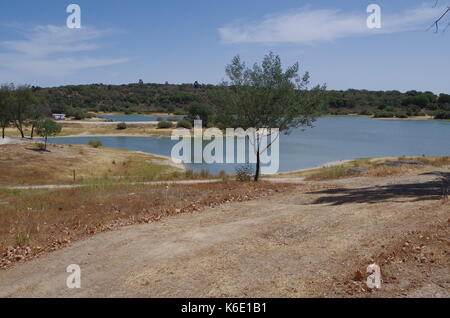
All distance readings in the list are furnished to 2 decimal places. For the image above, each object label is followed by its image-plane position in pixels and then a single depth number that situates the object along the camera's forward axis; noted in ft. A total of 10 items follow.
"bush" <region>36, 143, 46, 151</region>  157.53
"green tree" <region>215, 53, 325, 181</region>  73.56
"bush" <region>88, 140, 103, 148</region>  203.44
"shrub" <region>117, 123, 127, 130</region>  329.11
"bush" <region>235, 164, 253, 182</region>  70.55
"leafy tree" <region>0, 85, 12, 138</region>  185.47
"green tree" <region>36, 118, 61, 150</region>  164.52
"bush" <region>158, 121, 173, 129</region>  331.36
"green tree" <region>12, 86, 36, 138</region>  188.55
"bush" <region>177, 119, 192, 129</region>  321.34
